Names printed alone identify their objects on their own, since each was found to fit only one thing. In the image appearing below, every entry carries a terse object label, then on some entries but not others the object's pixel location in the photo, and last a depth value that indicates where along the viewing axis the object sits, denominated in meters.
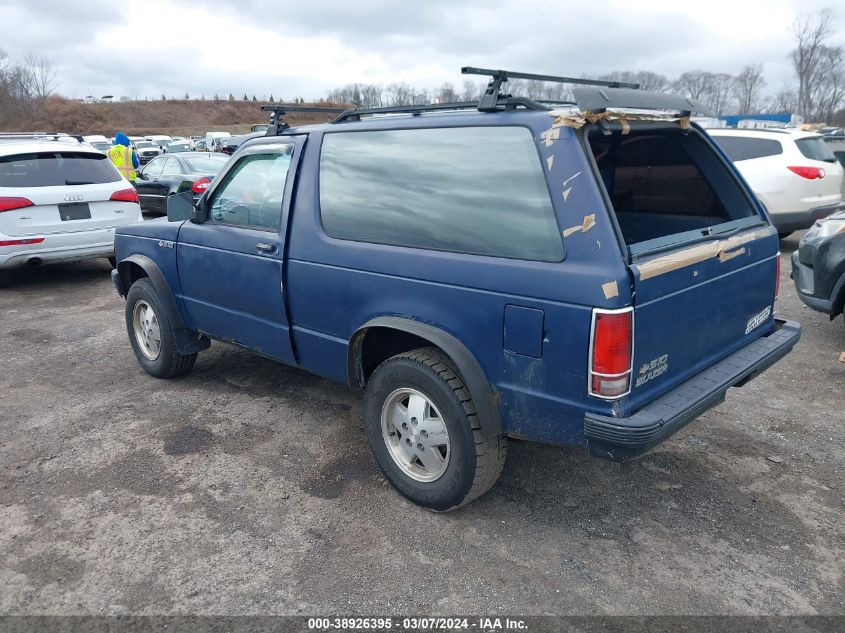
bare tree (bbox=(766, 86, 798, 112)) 68.81
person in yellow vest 16.78
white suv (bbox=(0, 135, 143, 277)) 7.36
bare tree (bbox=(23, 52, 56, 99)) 69.20
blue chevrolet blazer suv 2.59
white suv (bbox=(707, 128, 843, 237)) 8.97
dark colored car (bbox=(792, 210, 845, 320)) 5.25
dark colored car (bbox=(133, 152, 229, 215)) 12.71
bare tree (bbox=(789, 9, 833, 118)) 66.75
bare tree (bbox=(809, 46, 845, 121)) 66.25
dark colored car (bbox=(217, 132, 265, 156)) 21.57
